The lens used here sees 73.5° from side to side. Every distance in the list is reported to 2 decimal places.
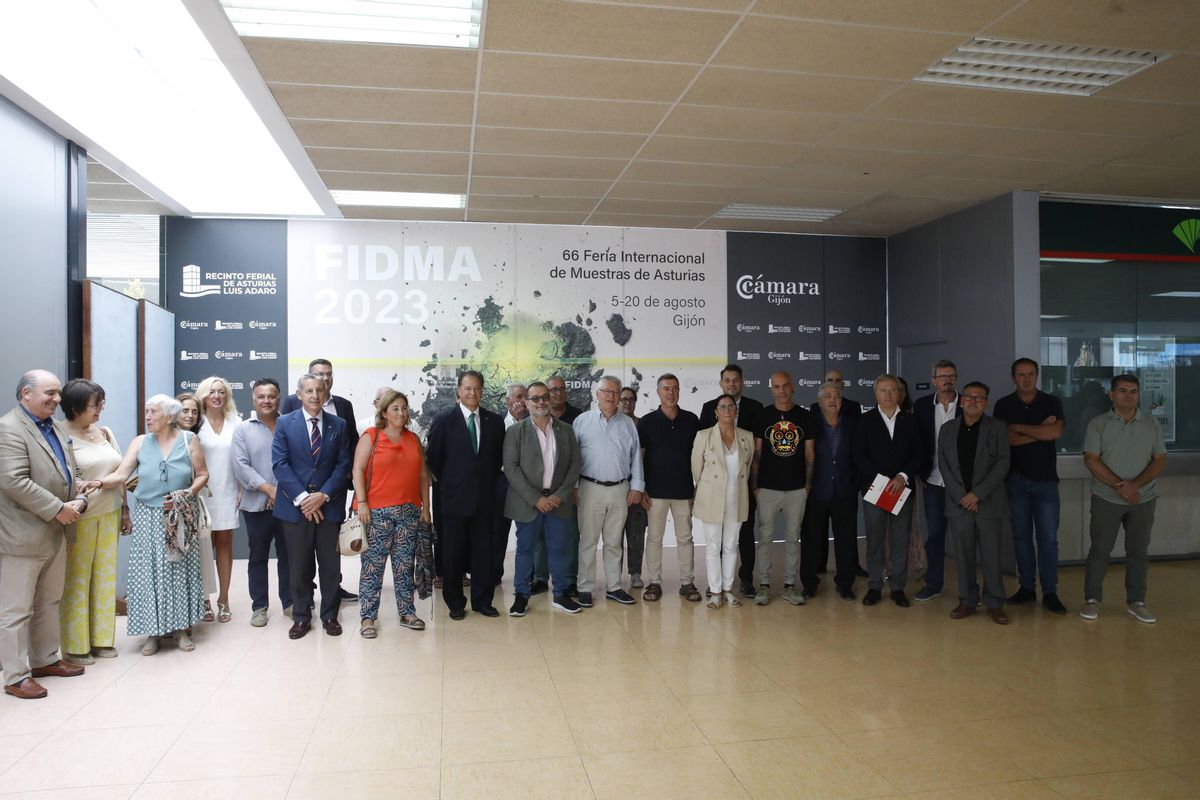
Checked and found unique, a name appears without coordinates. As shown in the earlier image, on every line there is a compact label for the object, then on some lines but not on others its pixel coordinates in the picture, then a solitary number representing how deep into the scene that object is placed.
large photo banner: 7.93
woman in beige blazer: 5.59
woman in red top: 5.06
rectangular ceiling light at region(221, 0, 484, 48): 3.72
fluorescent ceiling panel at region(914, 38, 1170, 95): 4.23
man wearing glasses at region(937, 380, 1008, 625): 5.40
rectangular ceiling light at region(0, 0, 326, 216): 4.34
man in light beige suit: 3.96
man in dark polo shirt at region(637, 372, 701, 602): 5.79
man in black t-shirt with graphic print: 5.75
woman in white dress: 5.39
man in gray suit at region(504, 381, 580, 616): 5.46
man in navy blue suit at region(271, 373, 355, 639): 5.02
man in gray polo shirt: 5.35
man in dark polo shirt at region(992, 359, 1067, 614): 5.74
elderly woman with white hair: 4.66
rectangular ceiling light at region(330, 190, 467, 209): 7.08
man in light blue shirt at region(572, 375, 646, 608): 5.68
